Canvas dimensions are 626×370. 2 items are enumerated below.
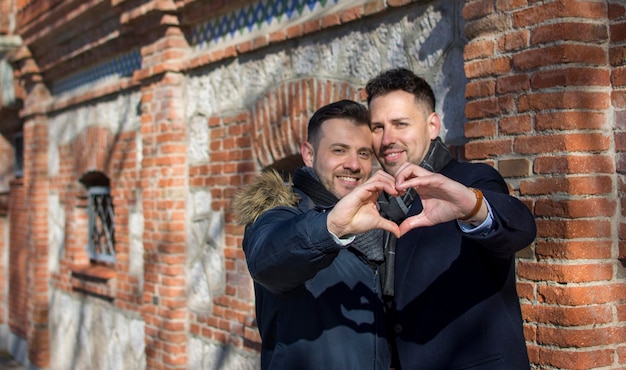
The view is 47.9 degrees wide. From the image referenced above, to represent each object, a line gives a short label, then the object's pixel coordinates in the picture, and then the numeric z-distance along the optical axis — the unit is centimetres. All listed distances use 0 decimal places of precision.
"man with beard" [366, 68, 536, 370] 231
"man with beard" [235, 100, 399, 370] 204
